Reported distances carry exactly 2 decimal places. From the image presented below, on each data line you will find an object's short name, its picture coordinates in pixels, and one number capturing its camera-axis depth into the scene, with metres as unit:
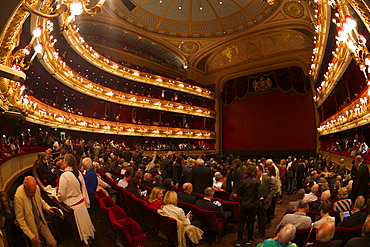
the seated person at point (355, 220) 3.30
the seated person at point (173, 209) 3.62
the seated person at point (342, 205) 4.18
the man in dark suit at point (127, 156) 11.41
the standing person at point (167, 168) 7.05
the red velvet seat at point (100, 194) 4.43
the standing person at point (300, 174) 9.68
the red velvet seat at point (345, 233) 3.11
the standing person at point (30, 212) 2.87
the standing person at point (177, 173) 6.78
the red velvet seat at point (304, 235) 3.15
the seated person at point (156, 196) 4.11
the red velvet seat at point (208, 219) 4.10
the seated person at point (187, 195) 4.48
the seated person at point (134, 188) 4.94
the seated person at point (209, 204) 4.17
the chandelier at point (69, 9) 4.26
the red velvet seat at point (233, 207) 4.81
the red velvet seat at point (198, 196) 5.00
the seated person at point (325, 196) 4.30
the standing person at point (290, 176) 9.41
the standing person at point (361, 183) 4.72
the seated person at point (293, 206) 3.79
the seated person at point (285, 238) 2.27
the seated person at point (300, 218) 3.31
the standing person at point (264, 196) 4.81
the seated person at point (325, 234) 2.43
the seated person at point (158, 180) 5.53
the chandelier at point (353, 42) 5.33
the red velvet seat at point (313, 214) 4.07
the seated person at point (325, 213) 3.32
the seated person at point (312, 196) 4.93
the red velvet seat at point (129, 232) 2.80
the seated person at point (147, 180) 6.03
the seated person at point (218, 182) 6.00
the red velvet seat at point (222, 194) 5.56
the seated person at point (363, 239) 2.46
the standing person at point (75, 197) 3.47
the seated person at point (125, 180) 5.50
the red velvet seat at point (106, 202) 3.80
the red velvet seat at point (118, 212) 3.44
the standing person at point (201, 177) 5.56
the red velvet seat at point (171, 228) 3.52
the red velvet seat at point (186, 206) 4.24
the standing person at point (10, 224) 2.99
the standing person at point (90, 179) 4.36
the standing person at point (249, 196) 4.26
